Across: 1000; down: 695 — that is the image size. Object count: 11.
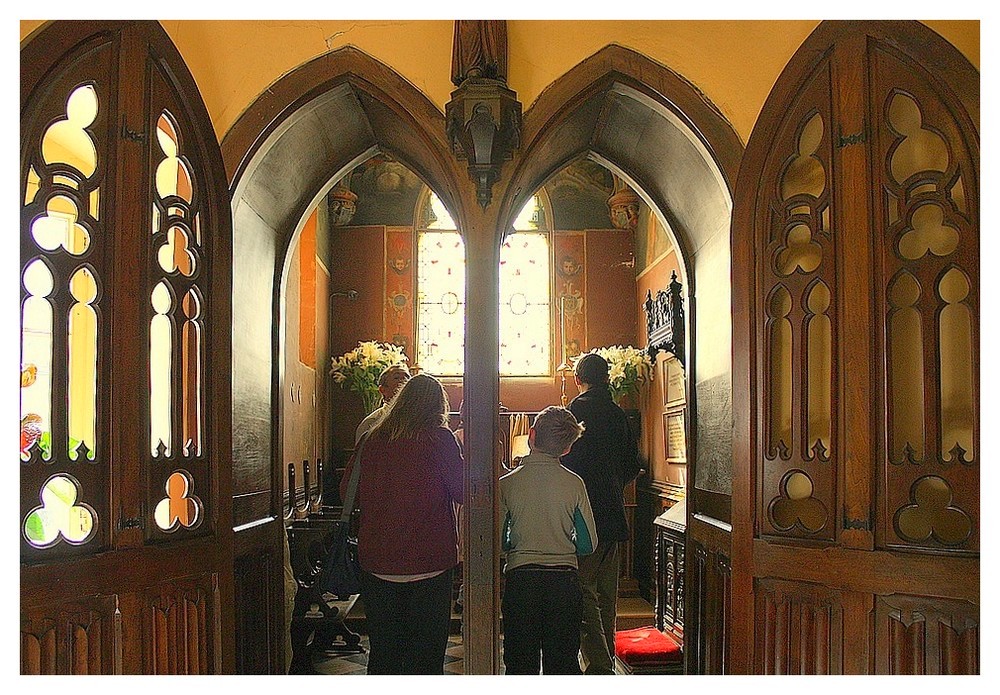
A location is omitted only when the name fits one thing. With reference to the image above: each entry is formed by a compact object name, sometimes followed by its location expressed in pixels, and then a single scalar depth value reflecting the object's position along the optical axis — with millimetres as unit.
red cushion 5262
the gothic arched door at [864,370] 3350
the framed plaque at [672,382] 8078
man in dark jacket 4805
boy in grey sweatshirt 4023
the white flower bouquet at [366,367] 9703
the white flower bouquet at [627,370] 9312
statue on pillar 3770
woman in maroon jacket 3812
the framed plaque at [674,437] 7977
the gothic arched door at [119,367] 3176
